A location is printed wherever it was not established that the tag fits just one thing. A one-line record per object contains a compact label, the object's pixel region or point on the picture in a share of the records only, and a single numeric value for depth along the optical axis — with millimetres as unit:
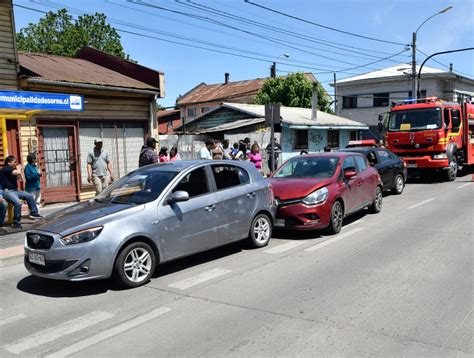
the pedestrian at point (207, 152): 12398
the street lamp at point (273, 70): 43938
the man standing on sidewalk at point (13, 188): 9516
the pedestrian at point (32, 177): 10141
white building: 42219
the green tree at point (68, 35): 38281
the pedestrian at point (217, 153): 12070
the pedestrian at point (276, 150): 19875
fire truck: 16547
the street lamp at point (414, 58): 27797
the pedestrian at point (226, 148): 14058
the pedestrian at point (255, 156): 13909
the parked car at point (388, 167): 13234
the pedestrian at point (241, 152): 14359
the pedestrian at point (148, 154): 10688
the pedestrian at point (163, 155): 12337
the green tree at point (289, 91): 37031
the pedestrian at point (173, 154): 12281
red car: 8078
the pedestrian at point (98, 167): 11539
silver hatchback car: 5305
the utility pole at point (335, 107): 45438
